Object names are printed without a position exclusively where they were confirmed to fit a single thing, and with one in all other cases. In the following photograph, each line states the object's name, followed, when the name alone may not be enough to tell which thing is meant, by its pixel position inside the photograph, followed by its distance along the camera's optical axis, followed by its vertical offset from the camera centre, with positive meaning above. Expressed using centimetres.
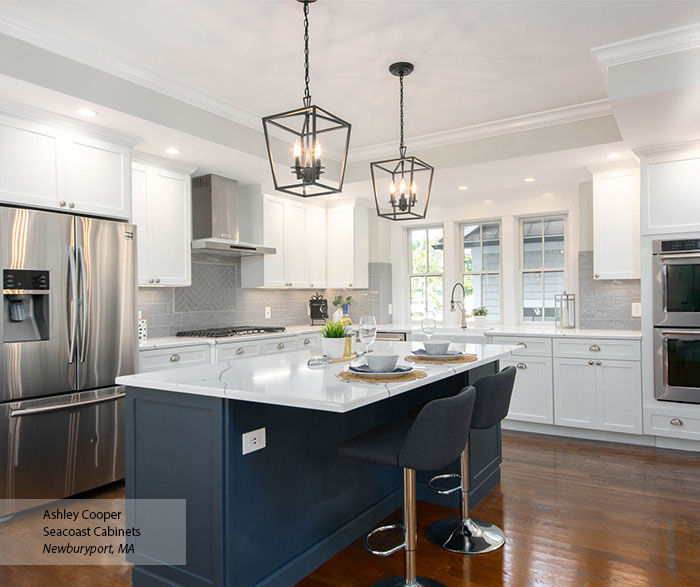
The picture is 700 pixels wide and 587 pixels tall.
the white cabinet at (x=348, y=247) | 600 +58
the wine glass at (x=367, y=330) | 251 -16
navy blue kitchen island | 193 -69
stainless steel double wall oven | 400 -20
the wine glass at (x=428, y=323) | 304 -15
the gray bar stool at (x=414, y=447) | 199 -60
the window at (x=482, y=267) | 588 +34
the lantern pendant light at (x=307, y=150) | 223 +119
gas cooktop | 443 -30
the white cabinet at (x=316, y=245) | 593 +61
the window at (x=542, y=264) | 552 +34
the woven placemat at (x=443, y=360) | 264 -32
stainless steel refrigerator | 296 -31
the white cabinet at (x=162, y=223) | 410 +62
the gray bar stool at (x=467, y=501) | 256 -106
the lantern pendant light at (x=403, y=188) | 307 +65
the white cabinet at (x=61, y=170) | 303 +82
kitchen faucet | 589 -6
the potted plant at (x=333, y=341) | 266 -22
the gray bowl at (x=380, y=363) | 214 -27
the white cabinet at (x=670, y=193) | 400 +80
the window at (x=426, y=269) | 632 +34
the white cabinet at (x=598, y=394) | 426 -84
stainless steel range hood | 460 +74
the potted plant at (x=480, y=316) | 557 -21
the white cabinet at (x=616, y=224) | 457 +64
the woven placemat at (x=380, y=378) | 204 -32
